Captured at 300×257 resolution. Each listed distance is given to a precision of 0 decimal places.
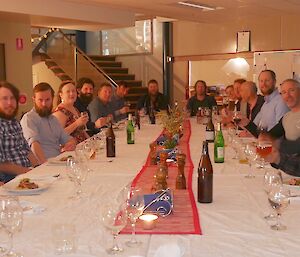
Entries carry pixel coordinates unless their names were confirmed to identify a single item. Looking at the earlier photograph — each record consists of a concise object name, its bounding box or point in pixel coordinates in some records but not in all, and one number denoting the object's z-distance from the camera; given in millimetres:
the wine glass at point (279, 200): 1259
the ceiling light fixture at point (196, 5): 5227
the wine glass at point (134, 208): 1169
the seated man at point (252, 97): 4105
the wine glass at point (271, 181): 1335
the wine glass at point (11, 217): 1117
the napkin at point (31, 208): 1432
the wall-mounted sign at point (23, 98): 5492
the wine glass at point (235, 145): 2410
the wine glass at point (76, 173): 1649
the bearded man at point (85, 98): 4125
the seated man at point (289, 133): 2061
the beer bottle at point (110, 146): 2469
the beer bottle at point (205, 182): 1534
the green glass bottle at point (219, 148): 2230
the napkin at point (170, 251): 992
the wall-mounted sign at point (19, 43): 5492
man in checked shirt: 2561
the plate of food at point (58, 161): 2241
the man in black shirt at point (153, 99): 5714
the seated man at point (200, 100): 5478
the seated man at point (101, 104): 4638
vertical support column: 7933
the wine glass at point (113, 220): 1123
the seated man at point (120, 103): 4793
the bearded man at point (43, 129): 2901
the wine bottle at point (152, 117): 4263
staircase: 8083
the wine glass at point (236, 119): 3340
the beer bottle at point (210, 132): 2800
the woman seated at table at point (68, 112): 3431
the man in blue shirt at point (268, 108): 3439
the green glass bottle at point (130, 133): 2915
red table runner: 1259
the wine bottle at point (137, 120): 3845
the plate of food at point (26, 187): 1641
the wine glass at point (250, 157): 1947
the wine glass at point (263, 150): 2140
